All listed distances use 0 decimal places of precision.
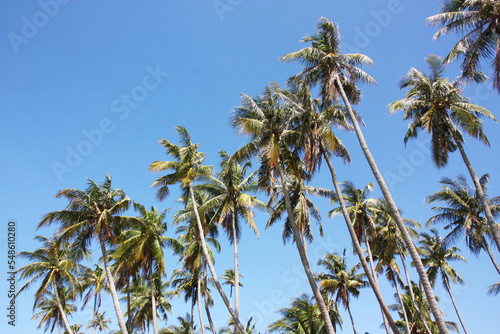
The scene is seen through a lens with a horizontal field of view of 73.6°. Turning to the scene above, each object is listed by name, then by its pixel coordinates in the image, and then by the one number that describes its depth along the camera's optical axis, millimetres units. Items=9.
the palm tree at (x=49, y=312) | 33062
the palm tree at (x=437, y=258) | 33281
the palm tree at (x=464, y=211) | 25406
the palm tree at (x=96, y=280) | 30878
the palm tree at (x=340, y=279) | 30422
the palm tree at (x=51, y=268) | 25116
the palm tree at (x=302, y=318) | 23906
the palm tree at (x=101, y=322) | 44588
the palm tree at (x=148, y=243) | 23297
